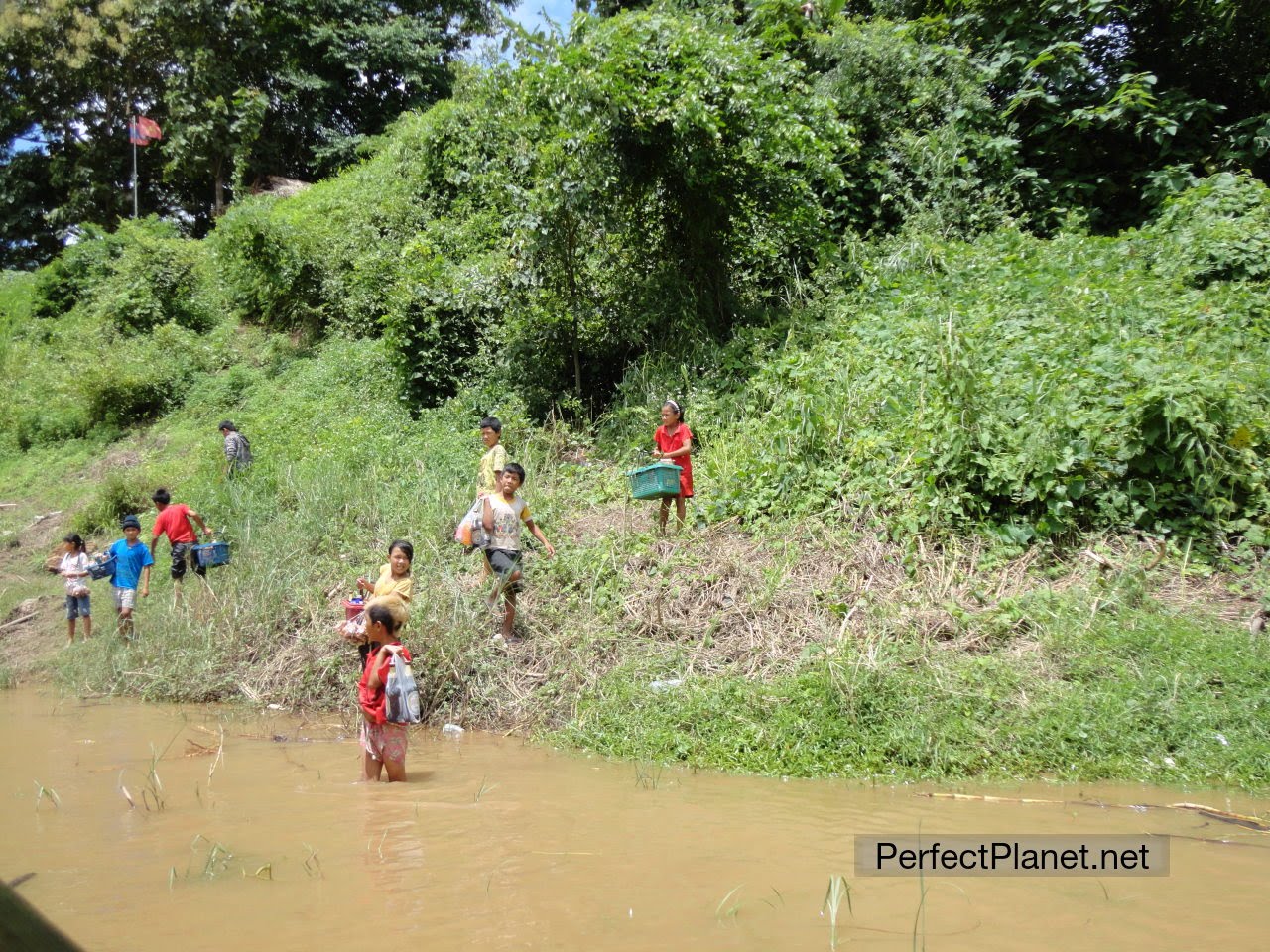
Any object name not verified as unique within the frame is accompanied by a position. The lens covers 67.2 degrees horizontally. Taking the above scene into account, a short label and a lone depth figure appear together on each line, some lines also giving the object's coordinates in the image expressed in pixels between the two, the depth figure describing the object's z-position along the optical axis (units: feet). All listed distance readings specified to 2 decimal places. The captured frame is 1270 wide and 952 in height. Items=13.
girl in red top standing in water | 18.03
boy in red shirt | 33.45
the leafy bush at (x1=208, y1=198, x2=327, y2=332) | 58.44
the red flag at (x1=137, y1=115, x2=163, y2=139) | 80.59
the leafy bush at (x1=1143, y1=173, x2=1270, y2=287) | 32.14
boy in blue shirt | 32.58
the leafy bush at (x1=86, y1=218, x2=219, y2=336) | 62.54
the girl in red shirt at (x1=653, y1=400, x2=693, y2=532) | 27.91
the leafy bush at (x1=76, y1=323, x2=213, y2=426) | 55.83
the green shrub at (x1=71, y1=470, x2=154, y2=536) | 44.78
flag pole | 80.48
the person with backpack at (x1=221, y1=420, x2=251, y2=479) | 40.27
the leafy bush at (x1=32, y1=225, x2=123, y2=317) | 71.20
